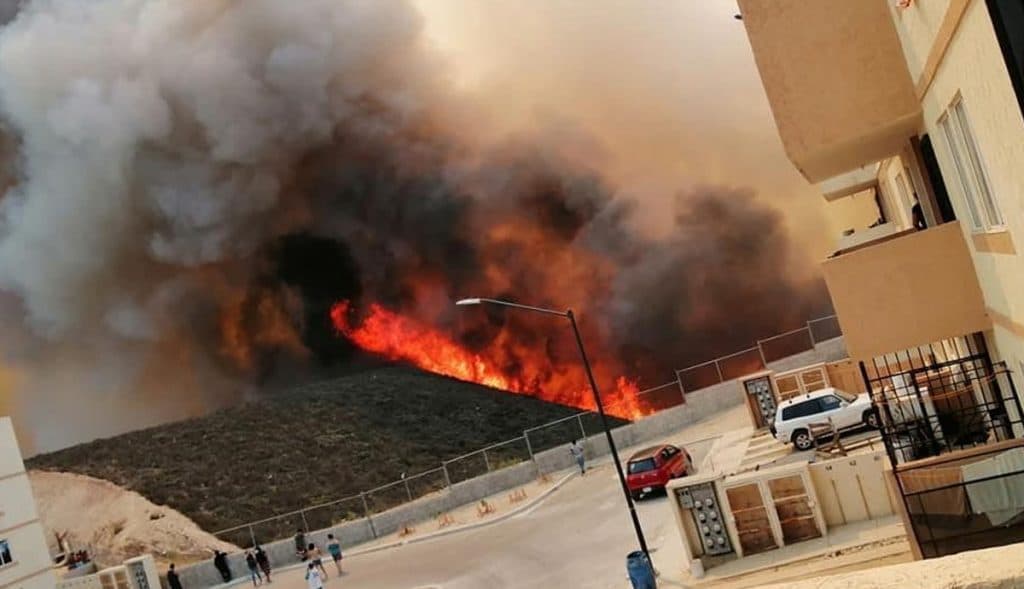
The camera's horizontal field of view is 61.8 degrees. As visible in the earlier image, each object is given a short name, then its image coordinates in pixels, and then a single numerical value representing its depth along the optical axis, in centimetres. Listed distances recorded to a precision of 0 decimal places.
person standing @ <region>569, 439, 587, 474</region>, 2894
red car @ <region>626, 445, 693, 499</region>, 2205
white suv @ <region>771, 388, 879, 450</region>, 1934
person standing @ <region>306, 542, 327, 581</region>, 2174
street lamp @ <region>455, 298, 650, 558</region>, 1551
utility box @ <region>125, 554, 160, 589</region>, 2748
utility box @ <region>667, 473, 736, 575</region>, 1490
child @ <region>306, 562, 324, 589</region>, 1988
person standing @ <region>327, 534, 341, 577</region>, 2422
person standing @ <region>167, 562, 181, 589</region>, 2675
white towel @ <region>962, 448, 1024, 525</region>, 809
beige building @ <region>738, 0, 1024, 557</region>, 784
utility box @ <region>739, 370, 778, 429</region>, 2355
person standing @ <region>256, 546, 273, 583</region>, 2667
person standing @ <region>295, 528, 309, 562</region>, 2817
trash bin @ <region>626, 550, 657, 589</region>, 1384
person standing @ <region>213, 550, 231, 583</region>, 2827
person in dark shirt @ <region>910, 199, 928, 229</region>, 1114
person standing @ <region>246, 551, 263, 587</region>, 2667
